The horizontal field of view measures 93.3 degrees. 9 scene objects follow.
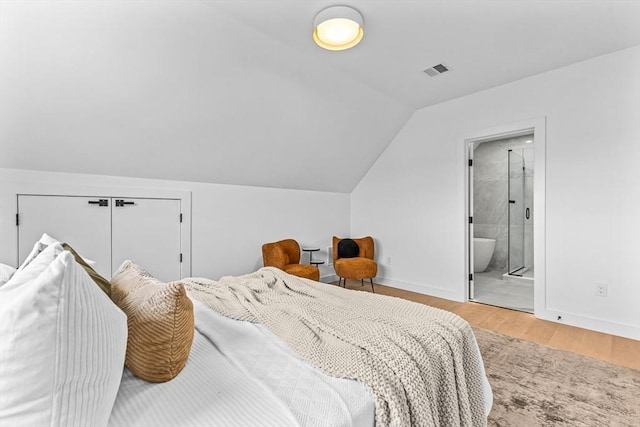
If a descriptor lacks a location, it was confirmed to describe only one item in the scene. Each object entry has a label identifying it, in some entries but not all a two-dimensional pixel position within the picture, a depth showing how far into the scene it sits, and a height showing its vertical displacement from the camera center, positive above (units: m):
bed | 0.58 -0.46
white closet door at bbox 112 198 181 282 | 2.96 -0.24
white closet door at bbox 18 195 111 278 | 2.49 -0.11
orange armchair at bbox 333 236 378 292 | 3.95 -0.73
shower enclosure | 4.23 -0.03
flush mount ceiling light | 2.12 +1.36
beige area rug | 1.65 -1.12
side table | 4.09 -0.65
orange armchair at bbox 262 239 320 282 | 3.57 -0.58
